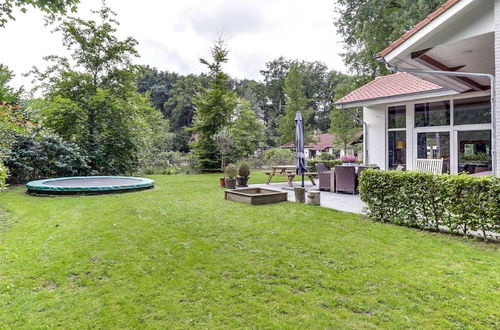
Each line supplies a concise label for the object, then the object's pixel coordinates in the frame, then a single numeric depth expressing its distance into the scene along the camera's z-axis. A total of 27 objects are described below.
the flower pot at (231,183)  10.40
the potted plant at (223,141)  16.69
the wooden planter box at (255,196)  7.61
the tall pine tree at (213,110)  18.33
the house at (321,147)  34.93
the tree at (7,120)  3.73
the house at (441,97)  4.56
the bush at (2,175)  5.55
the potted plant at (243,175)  11.02
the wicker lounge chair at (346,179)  9.16
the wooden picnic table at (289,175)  10.95
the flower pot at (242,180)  11.16
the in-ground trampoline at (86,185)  9.29
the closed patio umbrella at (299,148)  9.44
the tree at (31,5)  4.09
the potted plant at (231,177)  10.41
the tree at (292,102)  28.03
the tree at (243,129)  18.64
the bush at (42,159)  11.45
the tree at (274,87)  42.56
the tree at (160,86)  44.31
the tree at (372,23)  14.36
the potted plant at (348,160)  10.69
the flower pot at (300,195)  7.86
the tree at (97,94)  14.34
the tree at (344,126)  24.36
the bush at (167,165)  17.77
